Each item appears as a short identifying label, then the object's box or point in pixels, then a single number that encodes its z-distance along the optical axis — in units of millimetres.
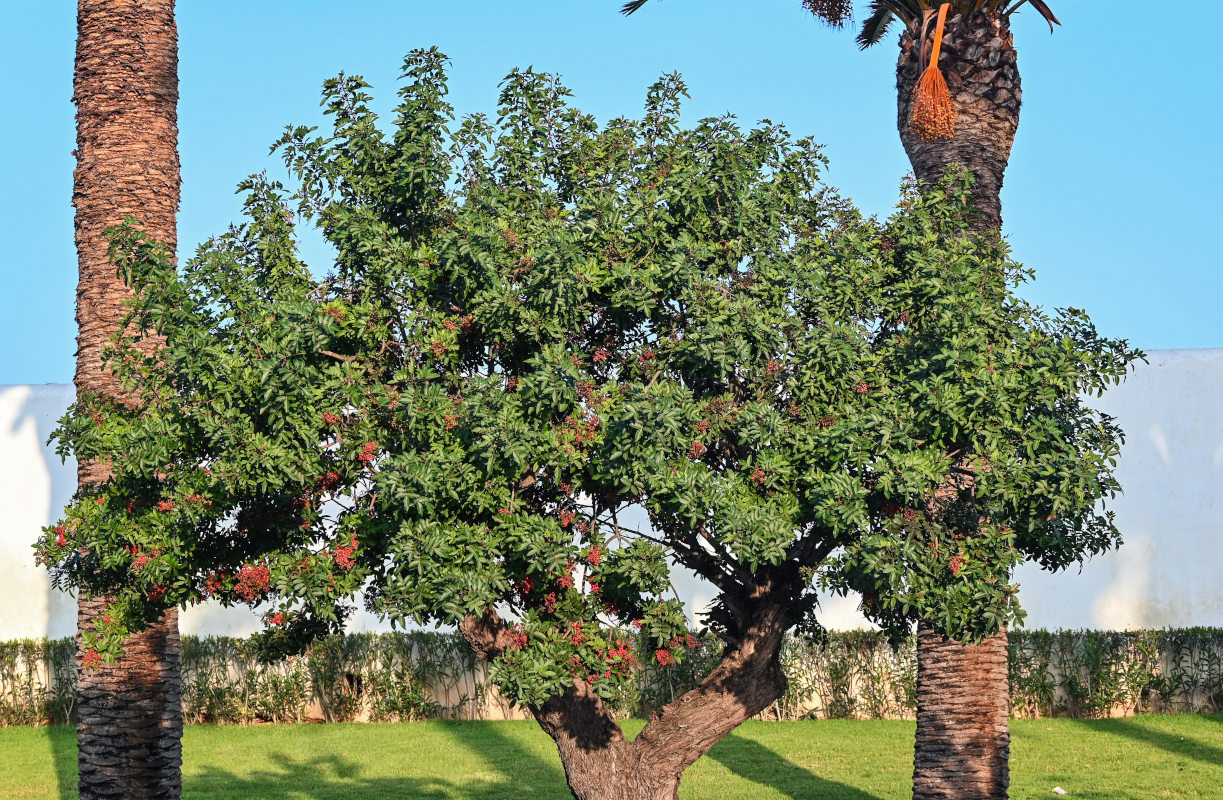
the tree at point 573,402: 8883
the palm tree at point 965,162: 13312
